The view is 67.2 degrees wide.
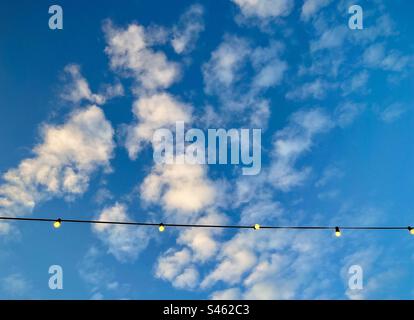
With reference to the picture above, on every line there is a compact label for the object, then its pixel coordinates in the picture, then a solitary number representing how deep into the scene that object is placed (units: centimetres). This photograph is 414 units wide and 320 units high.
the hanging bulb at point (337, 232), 624
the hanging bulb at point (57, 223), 601
